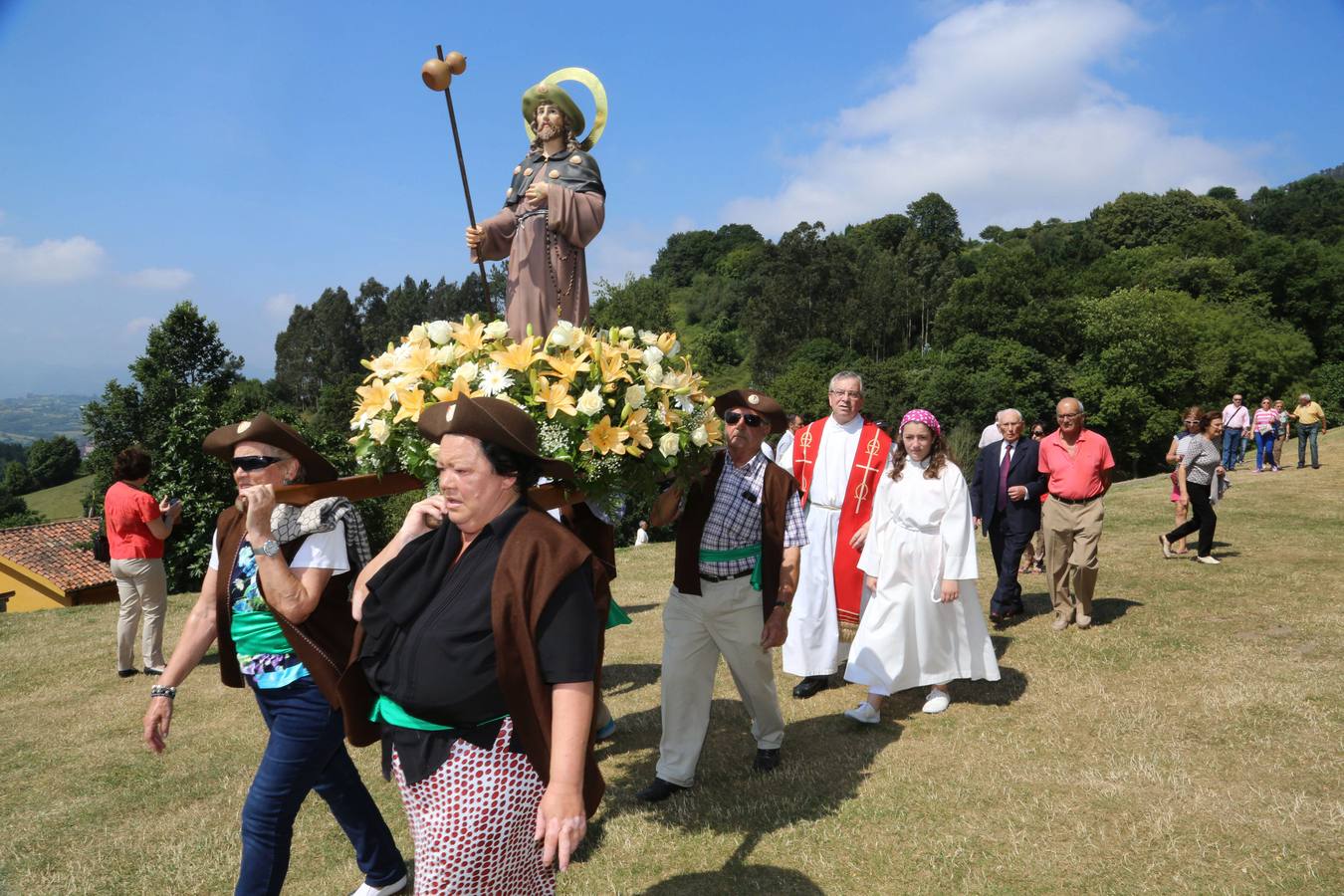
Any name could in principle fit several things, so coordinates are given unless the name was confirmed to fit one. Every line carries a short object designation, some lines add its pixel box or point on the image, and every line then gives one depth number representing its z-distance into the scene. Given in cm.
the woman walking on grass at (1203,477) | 1089
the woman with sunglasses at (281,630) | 349
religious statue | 524
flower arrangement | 359
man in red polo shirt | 839
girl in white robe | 637
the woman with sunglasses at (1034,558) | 1178
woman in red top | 829
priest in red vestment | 706
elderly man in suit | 891
